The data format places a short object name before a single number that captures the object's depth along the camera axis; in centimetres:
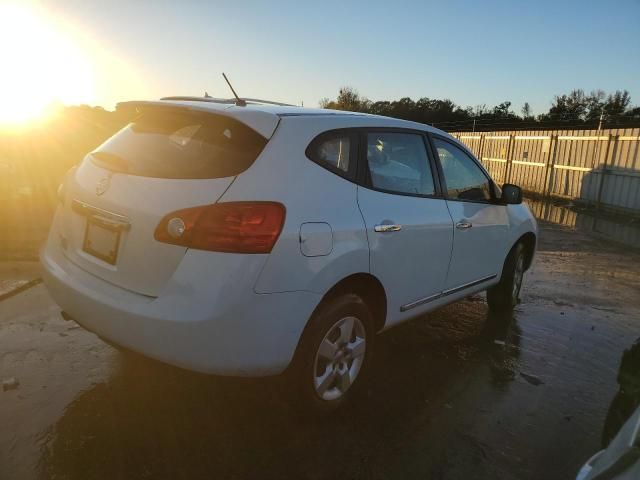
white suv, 233
